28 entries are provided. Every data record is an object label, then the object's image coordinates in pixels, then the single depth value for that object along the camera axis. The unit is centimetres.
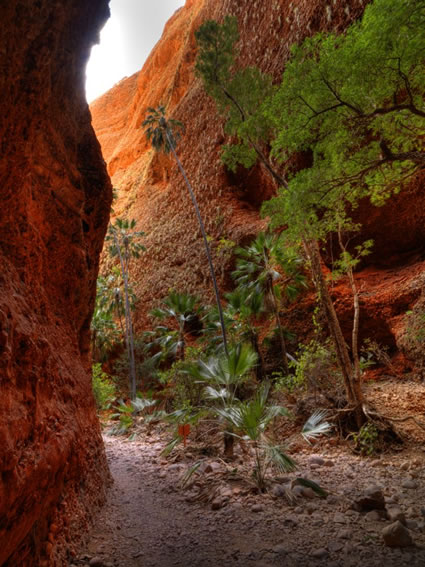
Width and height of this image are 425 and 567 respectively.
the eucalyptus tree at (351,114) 438
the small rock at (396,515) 325
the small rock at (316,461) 576
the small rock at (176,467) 628
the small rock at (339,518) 346
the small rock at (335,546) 298
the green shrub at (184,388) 1067
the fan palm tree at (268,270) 1184
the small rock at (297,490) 423
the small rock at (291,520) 358
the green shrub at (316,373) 870
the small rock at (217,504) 425
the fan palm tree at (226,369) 557
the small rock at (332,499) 400
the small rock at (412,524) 316
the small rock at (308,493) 420
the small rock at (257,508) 398
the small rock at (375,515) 340
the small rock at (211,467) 557
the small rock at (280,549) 308
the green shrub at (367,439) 618
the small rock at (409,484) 431
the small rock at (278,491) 428
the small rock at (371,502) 358
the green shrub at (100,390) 1299
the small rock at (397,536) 285
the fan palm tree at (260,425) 417
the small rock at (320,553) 292
